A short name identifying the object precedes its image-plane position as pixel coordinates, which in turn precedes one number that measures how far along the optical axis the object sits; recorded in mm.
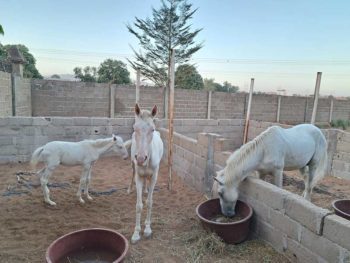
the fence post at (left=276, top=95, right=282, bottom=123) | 14264
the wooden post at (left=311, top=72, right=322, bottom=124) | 5313
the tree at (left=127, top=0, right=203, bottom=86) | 19562
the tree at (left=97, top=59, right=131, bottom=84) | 18609
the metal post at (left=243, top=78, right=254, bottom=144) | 6462
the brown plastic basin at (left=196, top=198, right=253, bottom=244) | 2906
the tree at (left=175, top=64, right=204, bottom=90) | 20375
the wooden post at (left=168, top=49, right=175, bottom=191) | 4480
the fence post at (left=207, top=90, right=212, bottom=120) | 11875
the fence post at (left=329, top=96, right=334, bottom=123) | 17172
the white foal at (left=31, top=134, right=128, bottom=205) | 3893
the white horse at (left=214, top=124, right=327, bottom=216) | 3256
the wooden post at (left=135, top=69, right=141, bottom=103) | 6773
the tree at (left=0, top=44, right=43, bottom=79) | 16494
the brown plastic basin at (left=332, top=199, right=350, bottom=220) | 3592
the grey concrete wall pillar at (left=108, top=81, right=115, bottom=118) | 9781
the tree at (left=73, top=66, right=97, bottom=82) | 19094
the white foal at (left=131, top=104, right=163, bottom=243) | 2763
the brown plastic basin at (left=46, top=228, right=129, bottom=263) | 2473
